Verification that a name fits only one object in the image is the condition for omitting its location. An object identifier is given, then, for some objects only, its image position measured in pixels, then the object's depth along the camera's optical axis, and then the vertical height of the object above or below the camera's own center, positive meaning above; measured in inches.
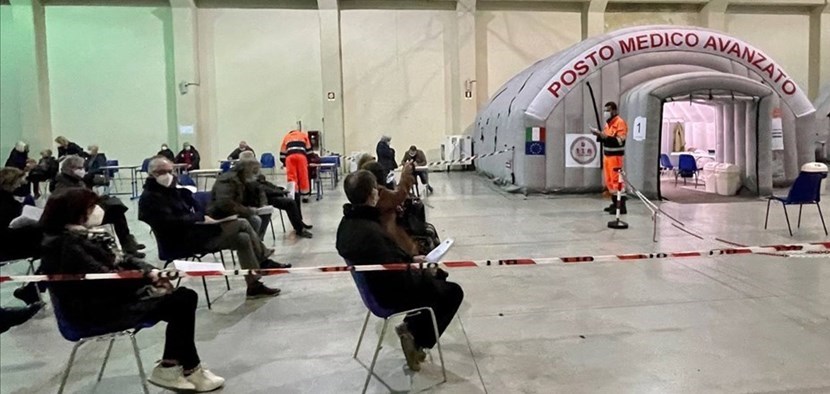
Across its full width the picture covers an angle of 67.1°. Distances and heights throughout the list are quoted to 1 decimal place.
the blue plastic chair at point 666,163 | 586.6 -7.6
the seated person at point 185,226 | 173.5 -18.2
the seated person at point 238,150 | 529.9 +11.6
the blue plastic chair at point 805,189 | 278.1 -16.3
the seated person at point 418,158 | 469.1 +1.2
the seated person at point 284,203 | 290.8 -19.0
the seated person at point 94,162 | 505.7 +3.3
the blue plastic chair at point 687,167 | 530.3 -10.6
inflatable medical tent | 432.5 +34.9
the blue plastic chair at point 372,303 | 119.6 -27.7
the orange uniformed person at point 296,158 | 418.3 +2.9
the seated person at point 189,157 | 613.3 +7.1
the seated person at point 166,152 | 577.8 +11.7
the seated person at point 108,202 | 230.1 -13.5
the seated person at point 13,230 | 175.6 -17.5
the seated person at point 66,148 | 545.0 +16.1
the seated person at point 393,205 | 149.5 -11.6
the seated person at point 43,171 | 445.8 -3.1
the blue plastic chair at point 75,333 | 107.2 -29.2
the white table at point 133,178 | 518.5 -10.9
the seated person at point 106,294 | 106.1 -22.8
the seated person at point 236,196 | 210.5 -11.4
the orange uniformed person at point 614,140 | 354.9 +9.2
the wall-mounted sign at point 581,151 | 456.8 +4.2
